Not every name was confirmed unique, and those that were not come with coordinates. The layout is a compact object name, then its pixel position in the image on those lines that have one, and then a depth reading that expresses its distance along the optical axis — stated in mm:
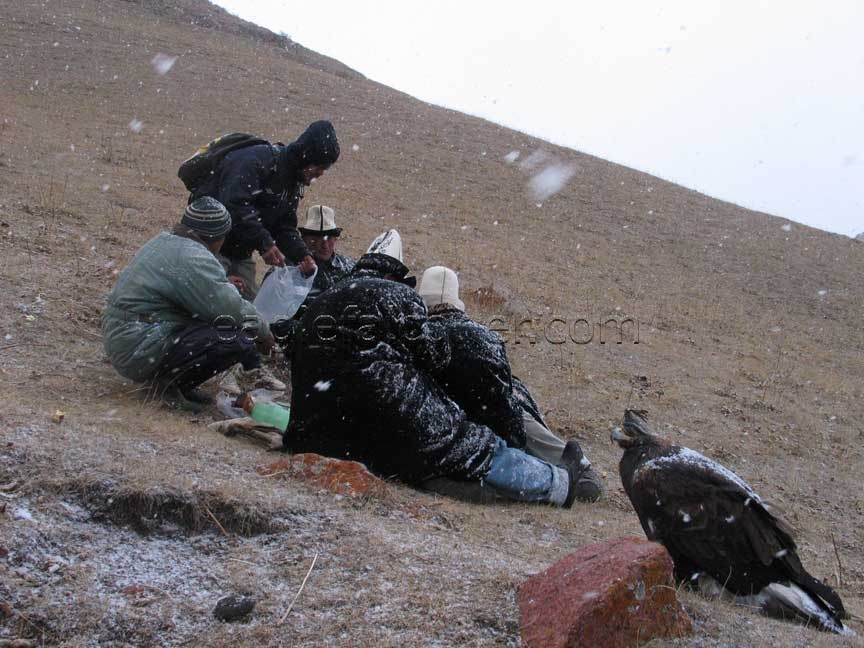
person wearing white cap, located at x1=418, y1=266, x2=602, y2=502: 4438
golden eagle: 3047
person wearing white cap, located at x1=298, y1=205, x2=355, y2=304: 6285
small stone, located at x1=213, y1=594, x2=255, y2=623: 2344
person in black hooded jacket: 5398
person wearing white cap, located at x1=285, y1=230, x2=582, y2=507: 3908
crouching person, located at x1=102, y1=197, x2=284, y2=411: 4398
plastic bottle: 4469
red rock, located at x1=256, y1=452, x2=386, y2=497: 3412
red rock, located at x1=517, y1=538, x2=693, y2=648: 2201
